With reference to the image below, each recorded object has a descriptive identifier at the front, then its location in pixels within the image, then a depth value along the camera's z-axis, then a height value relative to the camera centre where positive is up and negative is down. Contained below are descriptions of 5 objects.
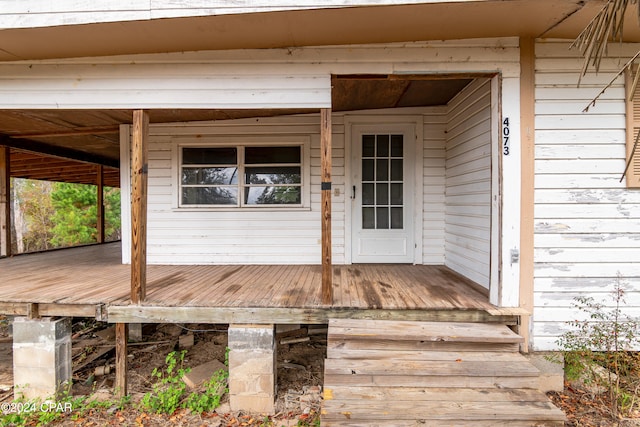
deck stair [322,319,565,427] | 2.00 -1.17
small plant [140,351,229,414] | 2.81 -1.66
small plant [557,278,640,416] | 2.79 -1.16
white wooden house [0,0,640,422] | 2.57 +1.17
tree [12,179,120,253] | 12.63 -0.14
